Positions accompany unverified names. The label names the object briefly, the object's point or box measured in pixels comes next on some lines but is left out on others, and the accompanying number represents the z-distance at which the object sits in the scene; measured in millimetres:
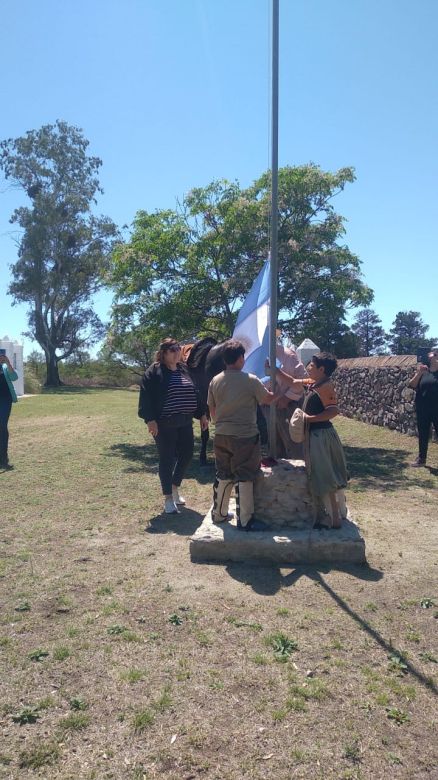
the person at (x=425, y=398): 8805
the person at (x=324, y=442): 4734
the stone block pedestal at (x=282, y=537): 4625
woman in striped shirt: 5922
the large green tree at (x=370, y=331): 64625
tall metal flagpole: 5266
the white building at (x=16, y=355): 27344
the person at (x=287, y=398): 6367
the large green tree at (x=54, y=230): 40906
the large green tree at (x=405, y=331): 62281
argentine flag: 5613
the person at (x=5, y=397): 8930
